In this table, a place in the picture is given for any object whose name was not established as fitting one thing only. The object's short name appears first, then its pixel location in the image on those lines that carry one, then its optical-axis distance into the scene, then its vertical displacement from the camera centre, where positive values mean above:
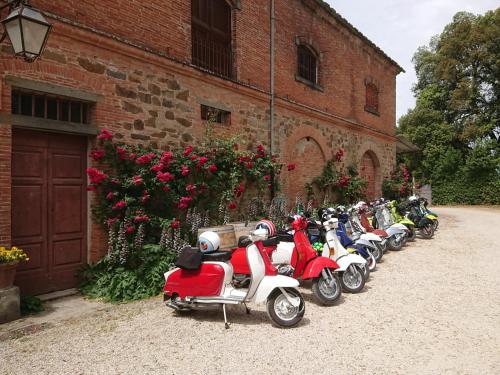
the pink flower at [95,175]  5.38 +0.16
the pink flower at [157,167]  5.90 +0.30
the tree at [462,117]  24.66 +5.10
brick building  5.07 +1.64
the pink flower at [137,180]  5.67 +0.09
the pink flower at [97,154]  5.46 +0.46
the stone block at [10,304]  4.26 -1.36
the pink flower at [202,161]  6.61 +0.45
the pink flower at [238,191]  7.46 -0.08
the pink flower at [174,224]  5.78 -0.57
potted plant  4.23 -0.89
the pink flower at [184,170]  6.29 +0.27
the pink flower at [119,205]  5.48 -0.27
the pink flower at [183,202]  6.13 -0.25
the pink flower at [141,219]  5.61 -0.48
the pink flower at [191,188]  6.26 -0.03
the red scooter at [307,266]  4.73 -1.01
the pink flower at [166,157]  6.08 +0.48
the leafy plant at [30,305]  4.65 -1.49
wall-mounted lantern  3.96 +1.66
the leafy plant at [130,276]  5.31 -1.31
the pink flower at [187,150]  6.60 +0.64
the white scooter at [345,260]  5.37 -1.02
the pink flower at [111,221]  5.51 -0.51
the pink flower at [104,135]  5.62 +0.76
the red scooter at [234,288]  4.10 -1.12
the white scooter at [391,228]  8.61 -0.91
